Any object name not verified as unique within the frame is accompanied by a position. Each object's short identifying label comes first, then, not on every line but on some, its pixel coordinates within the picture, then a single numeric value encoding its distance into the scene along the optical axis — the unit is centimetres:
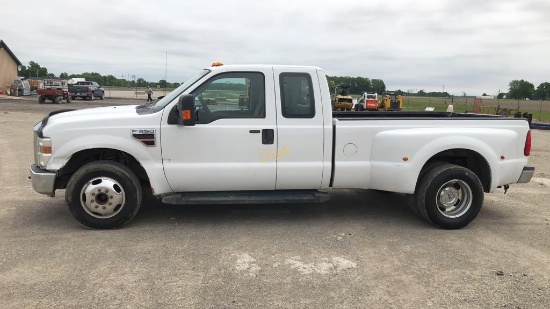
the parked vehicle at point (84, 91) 4256
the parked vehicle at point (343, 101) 3384
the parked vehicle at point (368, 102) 3256
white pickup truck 509
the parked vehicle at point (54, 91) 3469
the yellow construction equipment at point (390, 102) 3416
